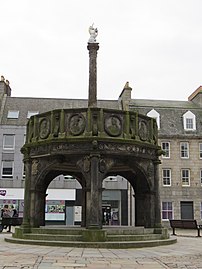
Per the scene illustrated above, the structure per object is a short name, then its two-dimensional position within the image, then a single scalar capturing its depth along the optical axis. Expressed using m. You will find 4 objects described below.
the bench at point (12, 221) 22.12
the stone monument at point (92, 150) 14.49
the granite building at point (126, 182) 41.19
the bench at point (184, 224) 22.73
